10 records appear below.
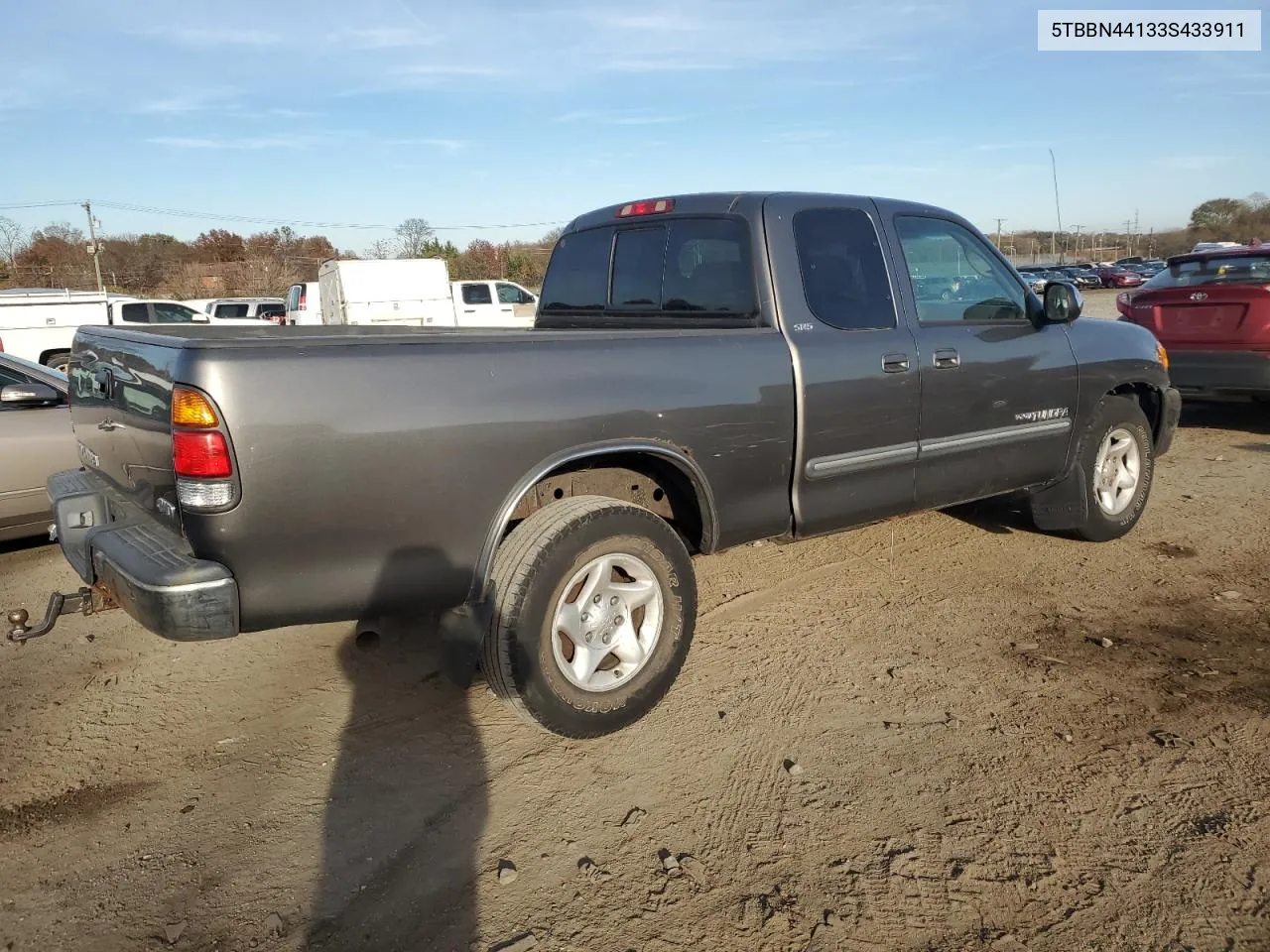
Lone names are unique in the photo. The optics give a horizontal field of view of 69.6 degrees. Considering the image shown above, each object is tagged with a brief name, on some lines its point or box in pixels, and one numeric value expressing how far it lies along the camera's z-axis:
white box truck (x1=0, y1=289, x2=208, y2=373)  14.17
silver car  5.46
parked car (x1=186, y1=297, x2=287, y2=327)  22.87
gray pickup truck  2.65
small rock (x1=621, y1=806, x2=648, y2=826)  2.84
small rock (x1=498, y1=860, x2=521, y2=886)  2.58
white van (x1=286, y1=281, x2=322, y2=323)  22.11
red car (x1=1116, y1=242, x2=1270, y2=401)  7.81
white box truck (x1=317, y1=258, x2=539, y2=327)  19.78
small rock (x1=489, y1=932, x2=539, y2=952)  2.31
